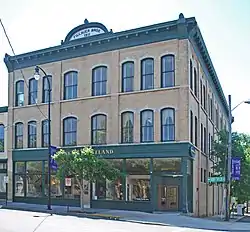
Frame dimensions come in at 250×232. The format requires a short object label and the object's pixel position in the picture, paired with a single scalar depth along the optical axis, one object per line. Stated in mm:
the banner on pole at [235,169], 17258
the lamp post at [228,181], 16723
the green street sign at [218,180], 17344
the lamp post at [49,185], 18066
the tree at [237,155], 21488
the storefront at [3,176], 23993
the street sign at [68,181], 17911
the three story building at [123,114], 18279
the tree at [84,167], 17142
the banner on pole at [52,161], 18655
